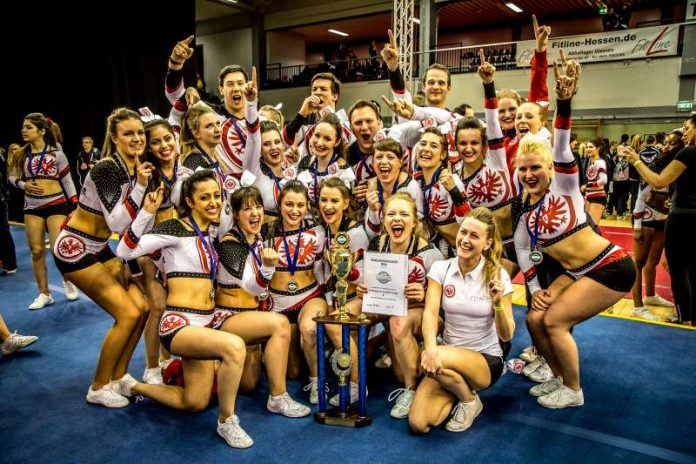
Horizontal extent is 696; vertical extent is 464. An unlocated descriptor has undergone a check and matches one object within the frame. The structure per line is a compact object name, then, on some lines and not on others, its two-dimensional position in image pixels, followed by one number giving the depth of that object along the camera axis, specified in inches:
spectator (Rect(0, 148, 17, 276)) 234.5
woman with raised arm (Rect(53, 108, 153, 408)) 113.2
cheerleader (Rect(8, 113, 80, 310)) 193.2
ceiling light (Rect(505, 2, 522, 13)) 638.0
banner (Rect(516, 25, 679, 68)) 471.2
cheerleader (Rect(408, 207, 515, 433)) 105.1
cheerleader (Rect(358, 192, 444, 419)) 114.5
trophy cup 105.0
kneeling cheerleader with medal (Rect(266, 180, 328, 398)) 122.4
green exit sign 471.7
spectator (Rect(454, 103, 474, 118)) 177.3
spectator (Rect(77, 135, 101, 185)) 335.9
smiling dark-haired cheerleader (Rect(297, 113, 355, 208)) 141.6
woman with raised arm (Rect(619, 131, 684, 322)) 175.5
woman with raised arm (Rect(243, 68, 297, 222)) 136.0
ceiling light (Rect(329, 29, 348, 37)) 796.0
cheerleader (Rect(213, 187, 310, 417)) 111.8
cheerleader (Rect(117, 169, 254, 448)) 102.1
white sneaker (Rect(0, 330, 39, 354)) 150.9
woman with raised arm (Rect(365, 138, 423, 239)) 128.2
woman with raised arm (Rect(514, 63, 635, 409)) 108.7
